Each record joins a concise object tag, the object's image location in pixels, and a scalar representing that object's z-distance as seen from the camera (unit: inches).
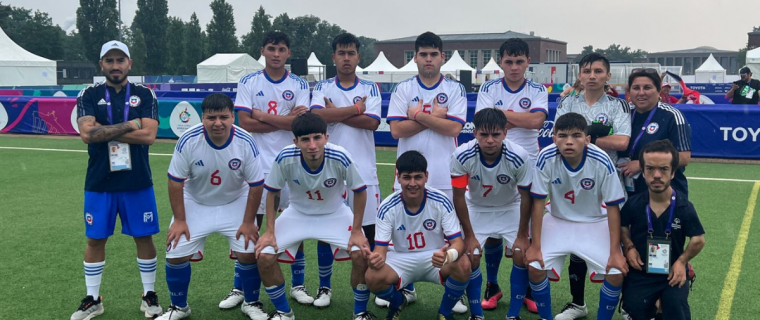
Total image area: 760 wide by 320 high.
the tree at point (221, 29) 2632.9
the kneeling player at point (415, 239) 183.5
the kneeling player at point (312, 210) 190.9
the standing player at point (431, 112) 210.5
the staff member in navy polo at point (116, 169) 201.0
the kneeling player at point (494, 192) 186.4
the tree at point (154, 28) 2679.9
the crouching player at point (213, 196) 195.5
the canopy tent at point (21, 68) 1398.9
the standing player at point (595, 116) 192.7
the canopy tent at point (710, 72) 1979.6
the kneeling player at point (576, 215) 177.8
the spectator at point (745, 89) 589.9
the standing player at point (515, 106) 212.1
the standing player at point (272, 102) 228.1
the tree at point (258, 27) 2822.3
